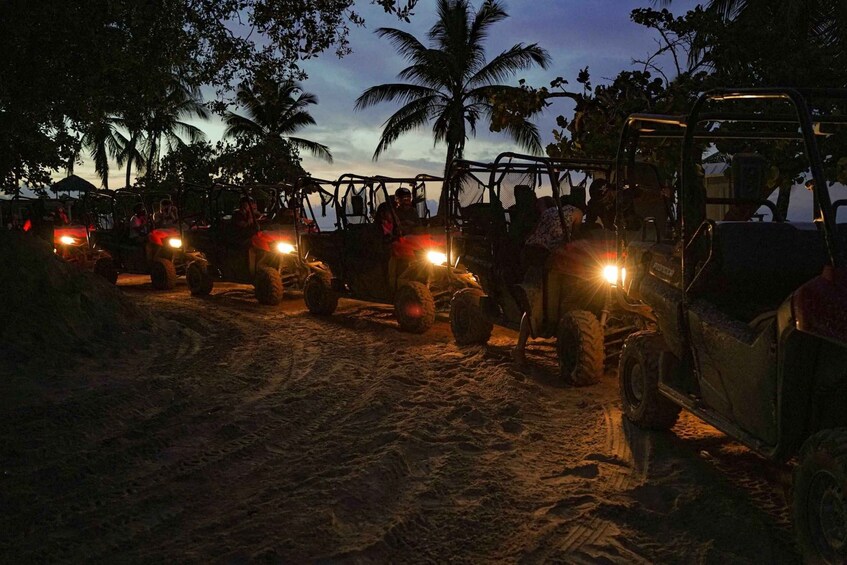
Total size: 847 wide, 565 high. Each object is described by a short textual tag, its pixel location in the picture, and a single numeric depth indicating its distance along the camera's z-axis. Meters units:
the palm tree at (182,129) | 37.75
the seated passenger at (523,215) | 8.22
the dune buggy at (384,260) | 10.21
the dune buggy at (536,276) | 7.05
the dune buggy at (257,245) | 13.09
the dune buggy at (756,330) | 3.21
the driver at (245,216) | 13.49
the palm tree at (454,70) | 27.53
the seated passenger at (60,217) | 18.81
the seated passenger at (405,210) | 11.06
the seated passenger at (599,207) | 8.39
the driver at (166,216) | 16.25
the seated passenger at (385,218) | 10.80
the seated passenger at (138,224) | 16.58
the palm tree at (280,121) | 34.03
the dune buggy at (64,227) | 17.28
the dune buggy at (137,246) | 16.03
